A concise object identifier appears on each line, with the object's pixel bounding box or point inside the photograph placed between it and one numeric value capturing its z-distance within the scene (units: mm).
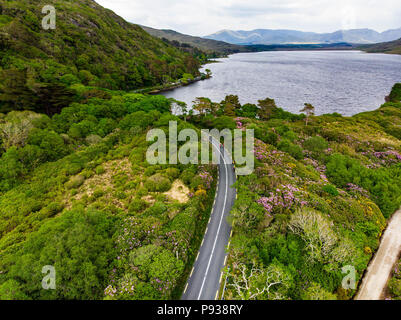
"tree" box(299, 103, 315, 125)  65062
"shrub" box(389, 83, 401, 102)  95981
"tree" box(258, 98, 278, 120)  75312
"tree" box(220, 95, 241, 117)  72750
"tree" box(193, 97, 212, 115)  68938
